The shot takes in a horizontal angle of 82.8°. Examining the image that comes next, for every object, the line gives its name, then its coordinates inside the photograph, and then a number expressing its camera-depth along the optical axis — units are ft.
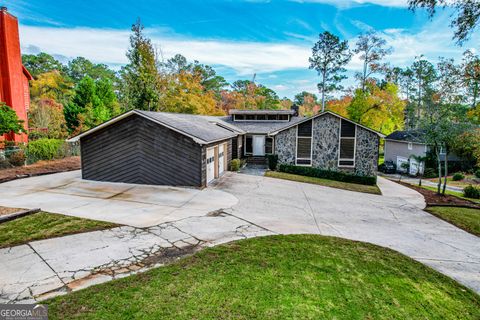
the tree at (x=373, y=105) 101.40
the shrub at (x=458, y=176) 87.35
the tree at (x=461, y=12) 27.02
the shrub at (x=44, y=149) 61.31
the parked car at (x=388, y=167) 100.34
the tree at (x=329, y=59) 116.26
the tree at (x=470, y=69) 39.37
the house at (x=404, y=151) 93.56
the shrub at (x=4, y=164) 55.22
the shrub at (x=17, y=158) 56.65
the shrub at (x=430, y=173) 92.20
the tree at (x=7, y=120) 57.88
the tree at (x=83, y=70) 198.18
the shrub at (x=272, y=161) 70.23
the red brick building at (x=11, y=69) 67.77
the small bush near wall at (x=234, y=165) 65.81
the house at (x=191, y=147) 45.32
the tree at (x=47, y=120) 81.90
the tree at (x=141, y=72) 100.94
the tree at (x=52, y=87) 142.10
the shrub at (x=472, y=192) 64.03
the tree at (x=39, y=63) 168.35
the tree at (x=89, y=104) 96.63
